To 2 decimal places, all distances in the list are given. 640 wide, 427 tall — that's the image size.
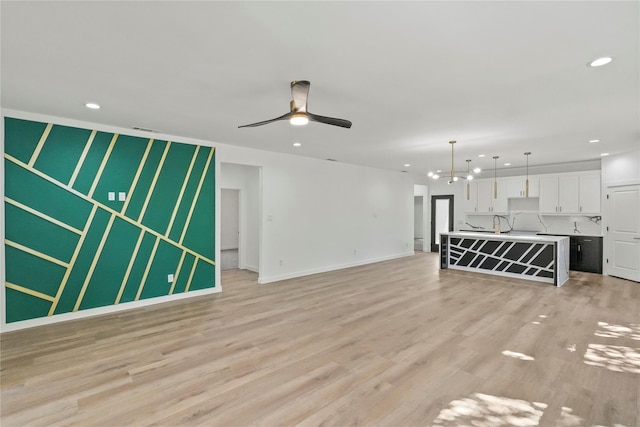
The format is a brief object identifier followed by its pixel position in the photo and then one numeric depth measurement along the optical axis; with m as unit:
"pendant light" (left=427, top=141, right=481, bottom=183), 5.32
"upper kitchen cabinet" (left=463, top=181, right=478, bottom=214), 9.19
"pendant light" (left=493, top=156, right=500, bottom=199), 6.86
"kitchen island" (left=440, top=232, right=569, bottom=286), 6.04
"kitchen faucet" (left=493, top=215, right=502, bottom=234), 8.63
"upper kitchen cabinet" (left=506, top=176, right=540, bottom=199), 7.99
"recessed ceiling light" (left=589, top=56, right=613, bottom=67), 2.38
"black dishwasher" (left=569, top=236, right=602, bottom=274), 6.90
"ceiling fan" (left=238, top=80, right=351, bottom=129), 2.74
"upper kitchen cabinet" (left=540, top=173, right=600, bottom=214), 7.08
